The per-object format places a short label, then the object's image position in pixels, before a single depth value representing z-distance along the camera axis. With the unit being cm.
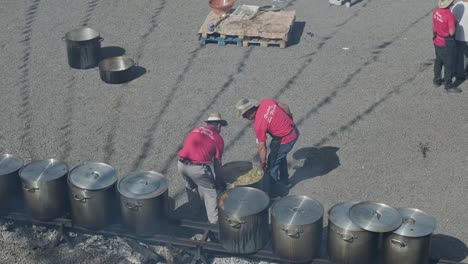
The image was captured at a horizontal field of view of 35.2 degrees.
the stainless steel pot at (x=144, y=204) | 1055
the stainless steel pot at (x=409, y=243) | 965
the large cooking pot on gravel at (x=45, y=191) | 1095
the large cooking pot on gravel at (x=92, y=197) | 1070
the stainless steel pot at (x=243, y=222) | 1009
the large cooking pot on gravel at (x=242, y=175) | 1122
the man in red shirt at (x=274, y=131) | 1123
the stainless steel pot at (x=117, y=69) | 1559
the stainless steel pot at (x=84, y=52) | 1628
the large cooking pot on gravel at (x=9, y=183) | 1131
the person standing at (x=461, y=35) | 1463
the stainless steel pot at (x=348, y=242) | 976
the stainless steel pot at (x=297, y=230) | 990
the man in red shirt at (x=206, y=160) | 1091
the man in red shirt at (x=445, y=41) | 1421
